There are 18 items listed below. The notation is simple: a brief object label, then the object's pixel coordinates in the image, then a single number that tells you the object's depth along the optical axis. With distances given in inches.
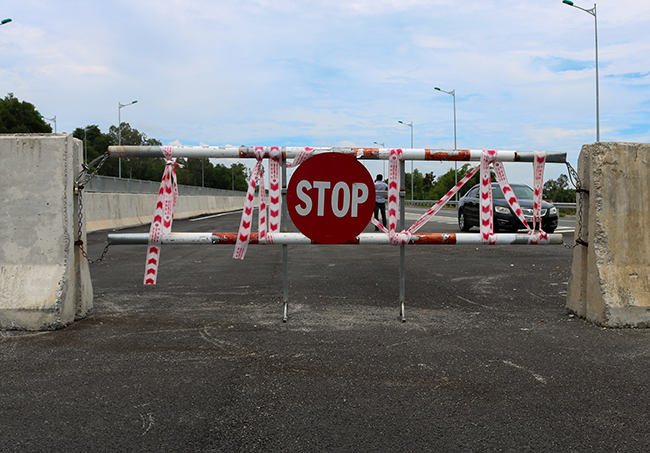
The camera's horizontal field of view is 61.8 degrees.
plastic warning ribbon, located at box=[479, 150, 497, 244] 216.5
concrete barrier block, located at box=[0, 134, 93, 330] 203.9
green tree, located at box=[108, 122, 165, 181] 4739.2
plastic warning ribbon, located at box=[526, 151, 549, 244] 219.3
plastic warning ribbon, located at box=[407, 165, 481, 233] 219.4
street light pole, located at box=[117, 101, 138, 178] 2277.3
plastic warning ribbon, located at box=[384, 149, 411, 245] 211.3
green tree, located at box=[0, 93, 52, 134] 2928.2
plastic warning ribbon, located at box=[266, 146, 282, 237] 210.4
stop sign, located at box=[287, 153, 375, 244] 201.8
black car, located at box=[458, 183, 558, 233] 581.9
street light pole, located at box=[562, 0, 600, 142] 1209.5
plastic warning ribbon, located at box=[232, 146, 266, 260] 209.6
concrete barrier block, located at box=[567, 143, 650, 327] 205.0
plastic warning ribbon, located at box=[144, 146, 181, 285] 210.2
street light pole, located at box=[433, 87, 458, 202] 2115.5
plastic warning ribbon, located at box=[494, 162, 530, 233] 221.0
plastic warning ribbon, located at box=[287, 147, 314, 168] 207.9
